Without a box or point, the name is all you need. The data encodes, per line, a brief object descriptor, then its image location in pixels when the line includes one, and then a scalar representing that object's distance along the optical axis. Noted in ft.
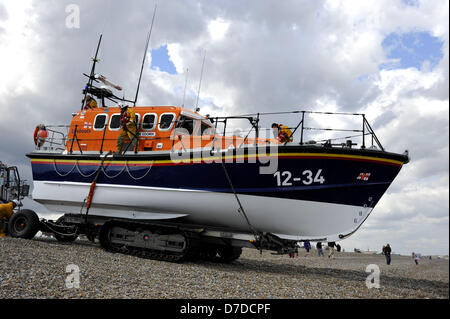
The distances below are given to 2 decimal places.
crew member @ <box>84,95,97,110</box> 35.47
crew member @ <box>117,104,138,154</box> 28.76
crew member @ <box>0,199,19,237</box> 35.04
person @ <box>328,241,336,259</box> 66.93
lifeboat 23.68
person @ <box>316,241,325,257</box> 74.48
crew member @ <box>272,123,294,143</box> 24.71
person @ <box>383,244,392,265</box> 61.67
